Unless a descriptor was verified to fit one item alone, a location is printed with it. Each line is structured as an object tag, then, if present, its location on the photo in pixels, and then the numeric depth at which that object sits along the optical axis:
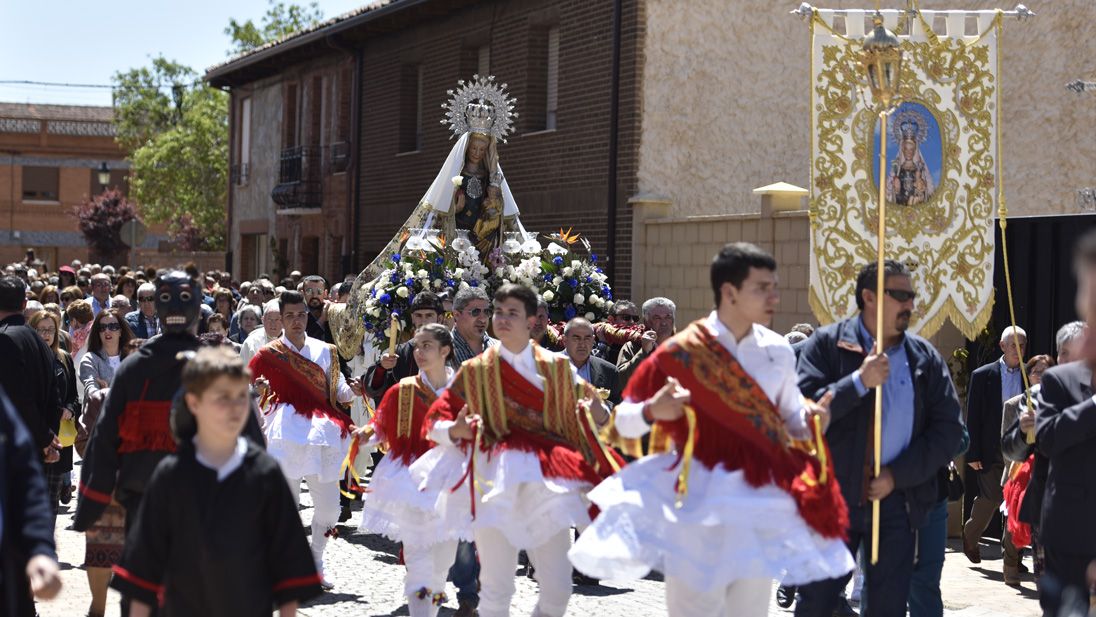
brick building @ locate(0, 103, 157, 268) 59.12
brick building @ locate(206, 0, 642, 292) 18.64
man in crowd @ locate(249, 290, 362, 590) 9.57
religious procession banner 10.53
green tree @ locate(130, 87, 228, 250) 43.34
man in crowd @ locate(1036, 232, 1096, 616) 6.04
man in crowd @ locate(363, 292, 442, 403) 9.68
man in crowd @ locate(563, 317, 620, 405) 10.50
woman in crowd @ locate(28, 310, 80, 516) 9.62
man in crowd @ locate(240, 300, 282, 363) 11.45
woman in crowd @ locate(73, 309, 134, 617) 7.59
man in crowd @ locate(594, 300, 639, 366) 12.65
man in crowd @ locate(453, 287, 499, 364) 9.16
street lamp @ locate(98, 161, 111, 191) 44.40
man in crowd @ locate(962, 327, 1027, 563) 10.38
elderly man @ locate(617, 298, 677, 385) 10.77
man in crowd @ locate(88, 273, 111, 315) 18.11
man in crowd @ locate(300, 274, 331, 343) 15.83
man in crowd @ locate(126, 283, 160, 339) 14.77
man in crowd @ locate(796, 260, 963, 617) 6.44
